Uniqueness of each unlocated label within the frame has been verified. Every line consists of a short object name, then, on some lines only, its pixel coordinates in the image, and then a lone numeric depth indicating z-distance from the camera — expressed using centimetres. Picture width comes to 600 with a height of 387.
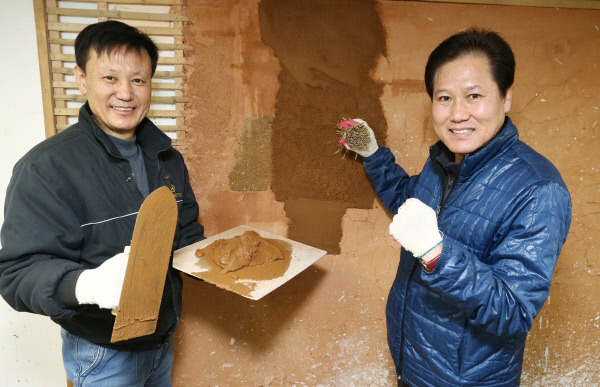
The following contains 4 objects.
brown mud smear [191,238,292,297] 140
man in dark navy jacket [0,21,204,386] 111
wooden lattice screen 174
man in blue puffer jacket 109
